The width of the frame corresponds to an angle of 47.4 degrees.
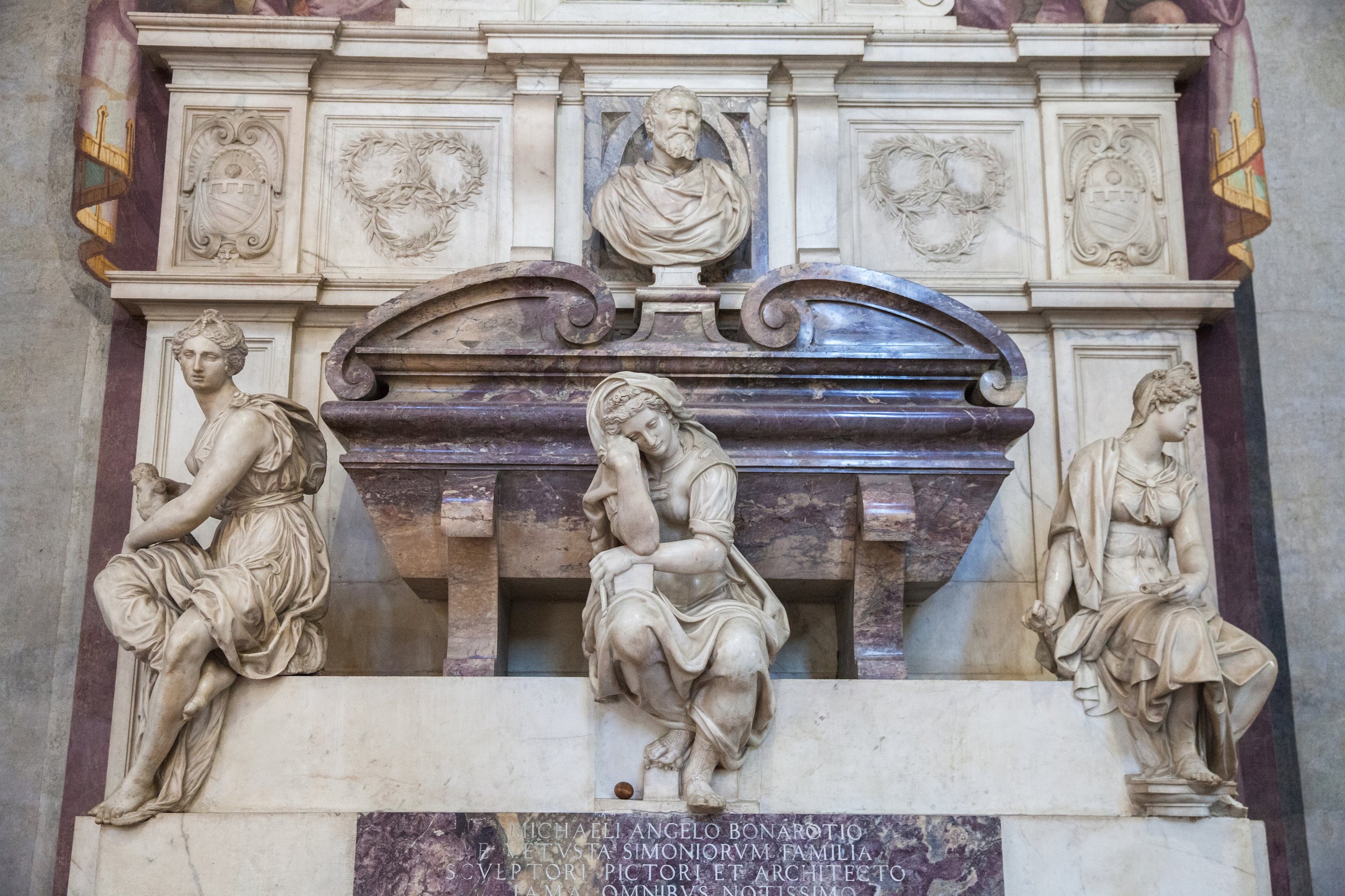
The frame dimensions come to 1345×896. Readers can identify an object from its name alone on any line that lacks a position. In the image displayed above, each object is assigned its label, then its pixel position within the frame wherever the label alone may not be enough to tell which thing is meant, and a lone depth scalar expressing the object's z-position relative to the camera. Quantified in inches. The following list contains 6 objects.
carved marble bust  293.0
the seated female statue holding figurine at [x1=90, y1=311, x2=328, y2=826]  223.6
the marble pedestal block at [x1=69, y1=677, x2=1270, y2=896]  218.8
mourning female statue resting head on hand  218.4
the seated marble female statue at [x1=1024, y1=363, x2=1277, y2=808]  224.1
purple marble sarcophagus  253.9
